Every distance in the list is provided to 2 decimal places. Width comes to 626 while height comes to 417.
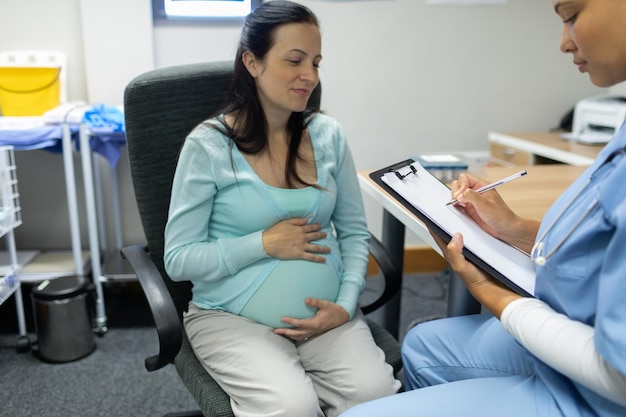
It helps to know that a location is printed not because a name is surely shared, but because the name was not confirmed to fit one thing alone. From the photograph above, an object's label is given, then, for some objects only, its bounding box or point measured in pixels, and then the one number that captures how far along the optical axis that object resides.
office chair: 1.29
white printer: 2.24
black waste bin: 2.02
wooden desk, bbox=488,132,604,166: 2.10
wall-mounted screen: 2.31
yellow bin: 2.22
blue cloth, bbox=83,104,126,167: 2.04
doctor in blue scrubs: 0.71
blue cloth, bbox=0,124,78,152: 1.97
